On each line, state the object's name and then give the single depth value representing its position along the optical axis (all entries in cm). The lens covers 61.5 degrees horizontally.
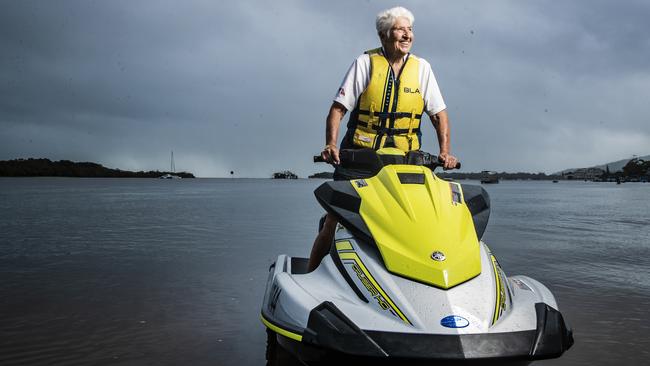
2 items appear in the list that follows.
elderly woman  345
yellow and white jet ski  219
